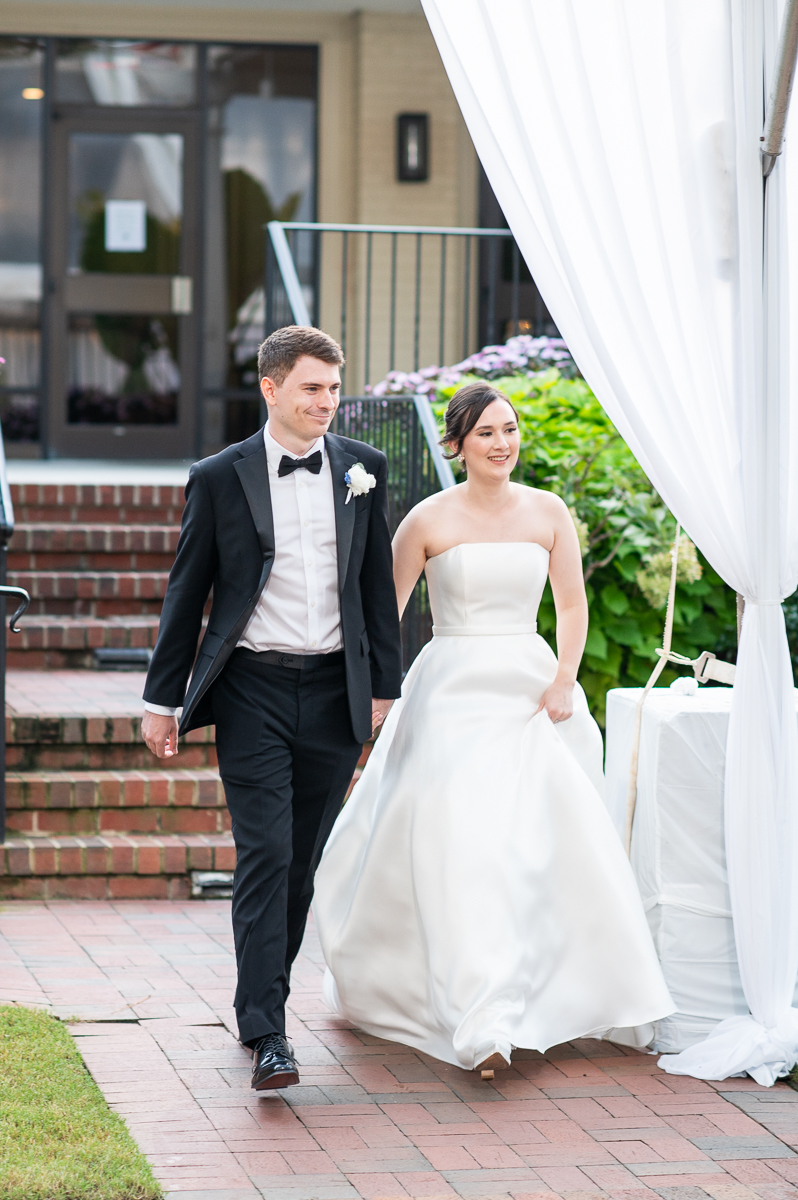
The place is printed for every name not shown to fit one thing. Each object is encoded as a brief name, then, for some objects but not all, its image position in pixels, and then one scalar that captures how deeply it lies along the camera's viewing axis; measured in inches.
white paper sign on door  737.7
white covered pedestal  297.1
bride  280.4
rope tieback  303.5
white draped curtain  280.8
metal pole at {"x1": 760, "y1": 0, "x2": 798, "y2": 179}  268.3
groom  268.9
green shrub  483.2
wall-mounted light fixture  733.5
